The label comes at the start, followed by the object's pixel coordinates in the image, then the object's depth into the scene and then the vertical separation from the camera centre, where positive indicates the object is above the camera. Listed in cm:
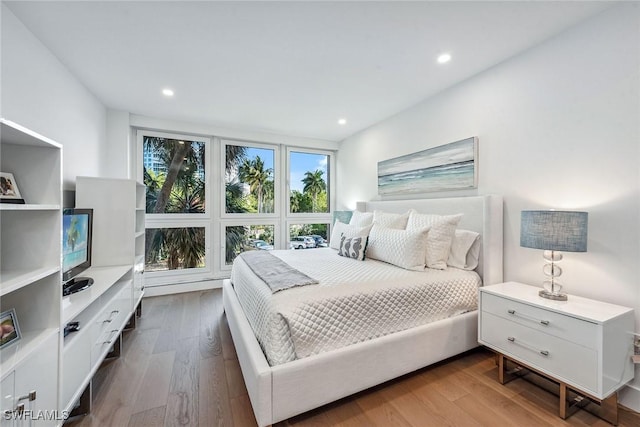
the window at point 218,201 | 370 +16
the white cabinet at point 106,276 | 152 -54
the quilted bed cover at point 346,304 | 146 -62
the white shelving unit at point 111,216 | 236 -5
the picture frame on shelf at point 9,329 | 105 -50
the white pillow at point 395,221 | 277 -10
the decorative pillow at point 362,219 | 314 -10
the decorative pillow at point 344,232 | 278 -23
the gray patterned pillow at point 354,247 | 260 -37
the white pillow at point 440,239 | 228 -25
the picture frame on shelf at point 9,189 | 113 +10
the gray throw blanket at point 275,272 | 173 -47
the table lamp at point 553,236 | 157 -15
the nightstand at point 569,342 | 138 -77
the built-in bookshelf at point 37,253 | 112 -20
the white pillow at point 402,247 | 221 -32
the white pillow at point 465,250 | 230 -35
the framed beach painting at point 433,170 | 252 +47
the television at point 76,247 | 179 -28
